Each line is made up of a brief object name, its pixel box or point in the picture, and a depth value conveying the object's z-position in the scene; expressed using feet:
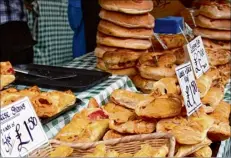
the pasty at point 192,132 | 4.96
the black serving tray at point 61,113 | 5.54
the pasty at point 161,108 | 5.24
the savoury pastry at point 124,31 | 8.66
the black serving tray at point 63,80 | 7.04
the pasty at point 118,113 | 5.56
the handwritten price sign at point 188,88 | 5.20
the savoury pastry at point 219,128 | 5.68
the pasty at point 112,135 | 5.26
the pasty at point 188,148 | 4.93
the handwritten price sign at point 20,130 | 3.84
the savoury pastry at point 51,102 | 5.65
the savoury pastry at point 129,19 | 8.69
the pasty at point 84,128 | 5.23
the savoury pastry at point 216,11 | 9.55
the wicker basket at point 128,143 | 4.78
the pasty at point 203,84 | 6.44
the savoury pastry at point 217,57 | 8.97
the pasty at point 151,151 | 4.51
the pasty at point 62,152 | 4.50
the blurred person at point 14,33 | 10.98
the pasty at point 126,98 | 6.43
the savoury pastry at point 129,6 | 8.66
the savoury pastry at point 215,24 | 9.60
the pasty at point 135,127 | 5.21
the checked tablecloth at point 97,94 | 5.83
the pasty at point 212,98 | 6.40
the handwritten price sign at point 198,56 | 6.65
